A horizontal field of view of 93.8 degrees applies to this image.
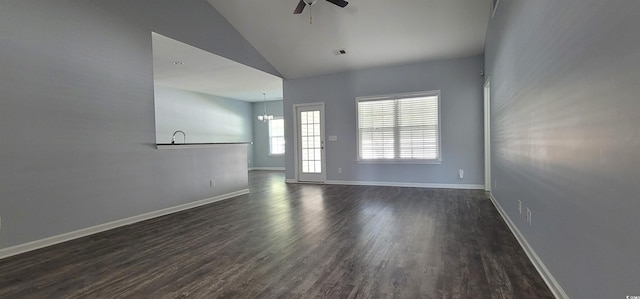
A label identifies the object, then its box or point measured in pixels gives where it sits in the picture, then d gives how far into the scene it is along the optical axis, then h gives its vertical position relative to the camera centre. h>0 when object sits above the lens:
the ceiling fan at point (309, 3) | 4.03 +1.93
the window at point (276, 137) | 11.13 +0.29
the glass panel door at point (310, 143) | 7.27 +0.03
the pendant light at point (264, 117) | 9.84 +0.92
